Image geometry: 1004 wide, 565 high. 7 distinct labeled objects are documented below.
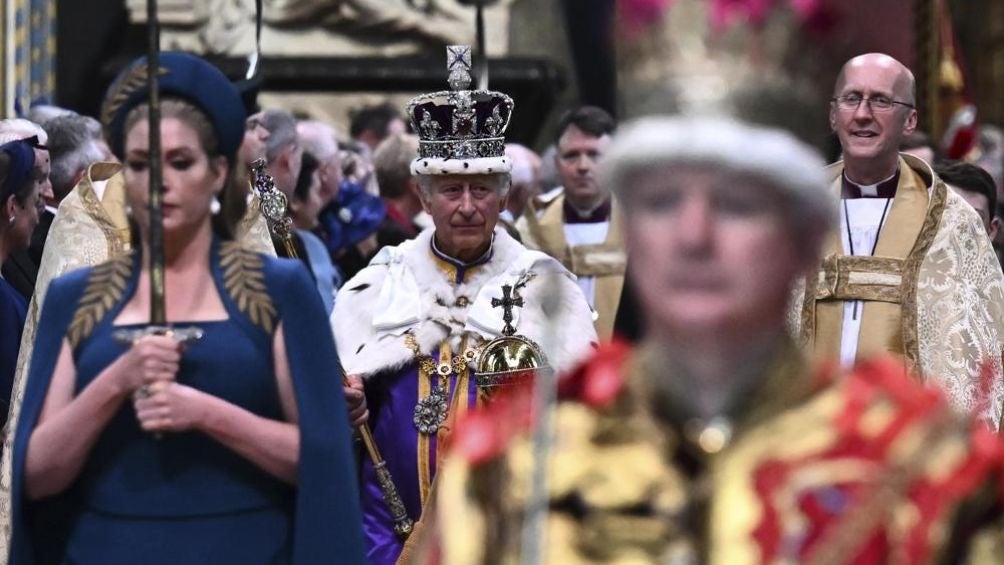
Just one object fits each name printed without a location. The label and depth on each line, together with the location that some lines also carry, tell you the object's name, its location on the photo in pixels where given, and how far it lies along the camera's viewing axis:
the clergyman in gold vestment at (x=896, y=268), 14.48
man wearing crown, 13.49
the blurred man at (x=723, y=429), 5.61
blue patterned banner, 23.42
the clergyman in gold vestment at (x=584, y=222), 19.09
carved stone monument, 26.19
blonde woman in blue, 9.40
